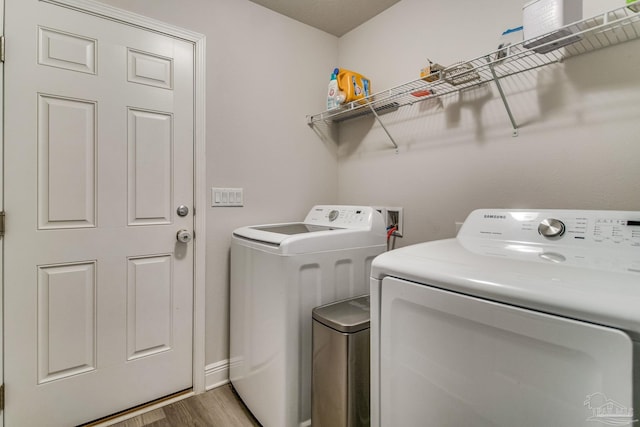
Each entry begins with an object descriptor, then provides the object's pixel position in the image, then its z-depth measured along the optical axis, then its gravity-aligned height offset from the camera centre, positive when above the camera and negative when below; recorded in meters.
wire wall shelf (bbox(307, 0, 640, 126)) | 1.01 +0.64
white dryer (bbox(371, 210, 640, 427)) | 0.52 -0.25
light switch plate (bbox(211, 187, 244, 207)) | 1.78 +0.08
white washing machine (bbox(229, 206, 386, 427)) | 1.27 -0.39
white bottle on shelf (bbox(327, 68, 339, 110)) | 1.93 +0.77
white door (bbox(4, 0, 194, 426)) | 1.31 -0.03
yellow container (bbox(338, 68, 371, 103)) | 1.90 +0.80
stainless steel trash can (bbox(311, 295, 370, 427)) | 1.12 -0.61
